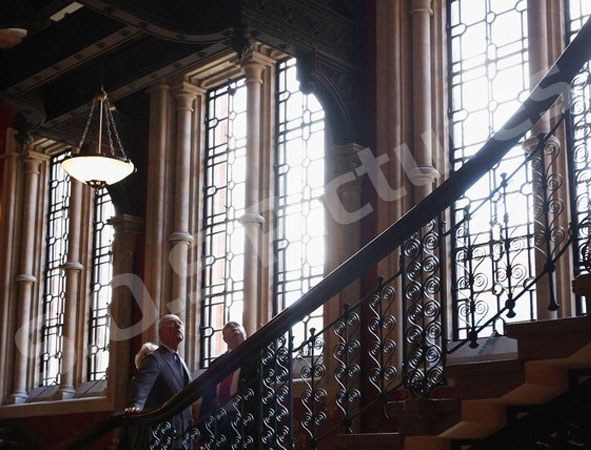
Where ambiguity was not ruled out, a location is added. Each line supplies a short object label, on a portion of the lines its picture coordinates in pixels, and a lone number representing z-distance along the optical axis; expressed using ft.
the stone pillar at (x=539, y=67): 23.89
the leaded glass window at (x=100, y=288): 41.29
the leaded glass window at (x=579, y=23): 23.65
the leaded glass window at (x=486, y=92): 25.91
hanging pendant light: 28.53
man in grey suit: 20.16
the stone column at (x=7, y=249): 45.16
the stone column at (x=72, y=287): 41.50
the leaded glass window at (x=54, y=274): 44.14
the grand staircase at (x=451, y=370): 13.92
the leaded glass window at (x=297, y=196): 32.48
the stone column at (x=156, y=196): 36.19
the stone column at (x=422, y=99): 27.43
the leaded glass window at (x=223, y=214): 35.24
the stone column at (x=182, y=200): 35.88
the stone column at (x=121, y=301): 36.99
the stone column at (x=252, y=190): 32.94
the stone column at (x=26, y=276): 44.65
